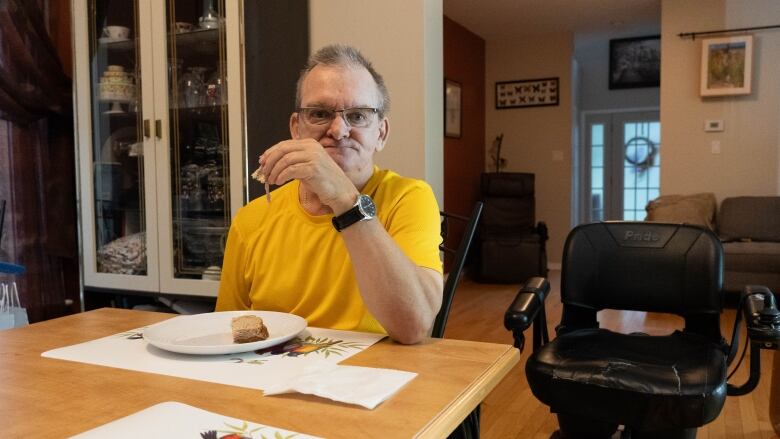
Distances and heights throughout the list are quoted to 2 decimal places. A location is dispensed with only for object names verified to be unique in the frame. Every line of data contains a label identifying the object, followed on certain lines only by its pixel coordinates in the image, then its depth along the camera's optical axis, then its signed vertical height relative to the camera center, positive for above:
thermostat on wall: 5.28 +0.41
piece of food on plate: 0.98 -0.24
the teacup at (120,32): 2.83 +0.68
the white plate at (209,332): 0.93 -0.26
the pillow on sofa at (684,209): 4.89 -0.29
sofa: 4.38 -0.42
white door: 7.68 +0.11
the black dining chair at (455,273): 1.38 -0.22
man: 1.04 -0.10
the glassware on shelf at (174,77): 2.71 +0.45
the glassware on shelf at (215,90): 2.67 +0.39
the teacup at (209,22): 2.67 +0.69
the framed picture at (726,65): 5.11 +0.90
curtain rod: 5.24 +1.20
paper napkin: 0.74 -0.26
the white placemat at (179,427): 0.65 -0.27
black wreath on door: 7.68 +0.27
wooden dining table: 0.69 -0.27
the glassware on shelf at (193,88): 2.71 +0.40
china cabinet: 2.68 +0.17
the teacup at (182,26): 2.71 +0.68
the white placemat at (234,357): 0.86 -0.27
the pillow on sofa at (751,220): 4.77 -0.37
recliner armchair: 5.82 -0.57
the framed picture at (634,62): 7.06 +1.31
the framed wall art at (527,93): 6.70 +0.91
